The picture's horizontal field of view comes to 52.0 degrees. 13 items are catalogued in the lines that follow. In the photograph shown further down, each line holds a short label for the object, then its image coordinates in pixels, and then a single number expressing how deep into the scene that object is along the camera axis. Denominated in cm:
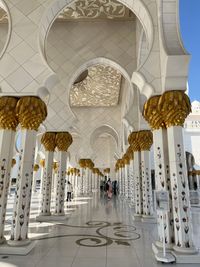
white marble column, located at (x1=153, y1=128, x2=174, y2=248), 269
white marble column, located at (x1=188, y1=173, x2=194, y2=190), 1809
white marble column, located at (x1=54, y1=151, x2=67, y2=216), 537
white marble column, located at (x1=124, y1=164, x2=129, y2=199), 1008
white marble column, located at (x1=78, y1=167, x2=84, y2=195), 1339
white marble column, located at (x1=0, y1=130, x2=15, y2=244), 282
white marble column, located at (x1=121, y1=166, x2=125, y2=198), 1184
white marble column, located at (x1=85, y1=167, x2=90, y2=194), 1367
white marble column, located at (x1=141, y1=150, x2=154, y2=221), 490
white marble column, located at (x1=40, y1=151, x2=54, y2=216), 522
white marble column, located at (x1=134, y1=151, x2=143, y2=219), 517
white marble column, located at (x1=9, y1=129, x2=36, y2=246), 274
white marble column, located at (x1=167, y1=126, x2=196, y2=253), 247
